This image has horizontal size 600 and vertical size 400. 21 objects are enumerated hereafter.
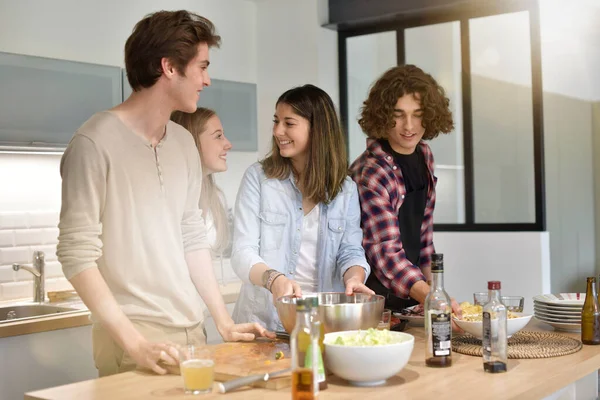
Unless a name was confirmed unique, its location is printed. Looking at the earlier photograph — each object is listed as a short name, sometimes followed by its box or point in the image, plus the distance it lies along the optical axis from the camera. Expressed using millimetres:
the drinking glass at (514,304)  2308
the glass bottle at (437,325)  1912
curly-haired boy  2713
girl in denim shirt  2686
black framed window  4992
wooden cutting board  1773
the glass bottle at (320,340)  1599
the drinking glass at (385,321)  2146
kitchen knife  1699
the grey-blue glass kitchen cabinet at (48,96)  3525
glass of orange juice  1703
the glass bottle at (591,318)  2271
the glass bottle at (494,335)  1908
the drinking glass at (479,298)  2320
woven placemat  2100
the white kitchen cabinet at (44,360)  3223
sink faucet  3947
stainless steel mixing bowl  2004
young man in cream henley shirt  2072
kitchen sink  3756
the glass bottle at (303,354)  1556
